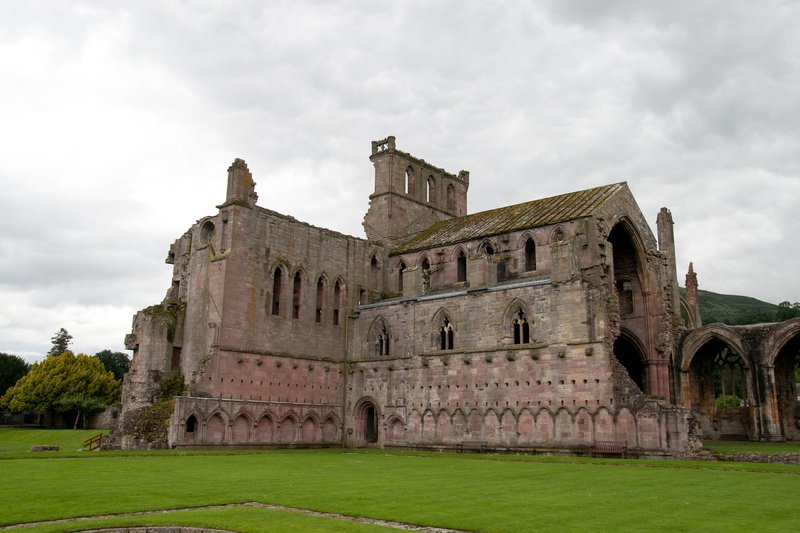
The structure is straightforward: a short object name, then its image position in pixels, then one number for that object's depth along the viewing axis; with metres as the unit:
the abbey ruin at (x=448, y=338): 34.97
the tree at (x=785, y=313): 90.25
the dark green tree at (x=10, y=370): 83.12
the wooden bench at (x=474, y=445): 36.66
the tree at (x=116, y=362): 109.75
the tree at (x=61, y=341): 109.88
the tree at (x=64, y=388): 69.12
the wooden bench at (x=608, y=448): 32.19
